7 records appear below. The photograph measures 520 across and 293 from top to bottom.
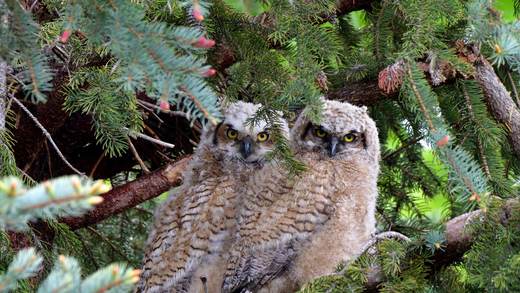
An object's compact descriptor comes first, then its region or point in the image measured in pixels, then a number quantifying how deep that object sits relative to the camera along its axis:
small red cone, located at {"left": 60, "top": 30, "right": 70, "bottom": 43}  4.39
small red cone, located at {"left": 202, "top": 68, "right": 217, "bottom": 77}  4.19
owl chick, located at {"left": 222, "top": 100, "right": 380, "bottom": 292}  7.25
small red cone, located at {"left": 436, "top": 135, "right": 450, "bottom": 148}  5.15
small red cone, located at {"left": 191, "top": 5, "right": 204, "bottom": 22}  4.40
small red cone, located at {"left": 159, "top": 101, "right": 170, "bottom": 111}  4.22
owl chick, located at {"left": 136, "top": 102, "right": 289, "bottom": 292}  7.65
